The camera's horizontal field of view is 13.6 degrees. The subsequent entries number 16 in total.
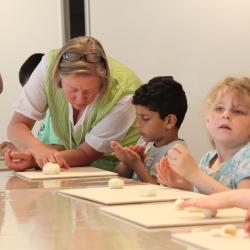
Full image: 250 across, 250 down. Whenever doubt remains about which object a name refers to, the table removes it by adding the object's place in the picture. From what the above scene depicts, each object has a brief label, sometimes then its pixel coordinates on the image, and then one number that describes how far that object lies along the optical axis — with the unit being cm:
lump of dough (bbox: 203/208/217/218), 209
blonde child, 255
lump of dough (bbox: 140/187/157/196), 238
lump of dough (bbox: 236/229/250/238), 182
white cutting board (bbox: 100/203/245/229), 206
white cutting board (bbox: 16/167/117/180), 290
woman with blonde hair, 311
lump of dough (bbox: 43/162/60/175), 293
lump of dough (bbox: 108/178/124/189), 254
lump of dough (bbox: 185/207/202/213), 215
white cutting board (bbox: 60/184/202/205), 233
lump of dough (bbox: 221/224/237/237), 182
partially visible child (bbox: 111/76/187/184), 316
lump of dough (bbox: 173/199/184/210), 217
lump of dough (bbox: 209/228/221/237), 184
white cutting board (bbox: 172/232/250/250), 169
